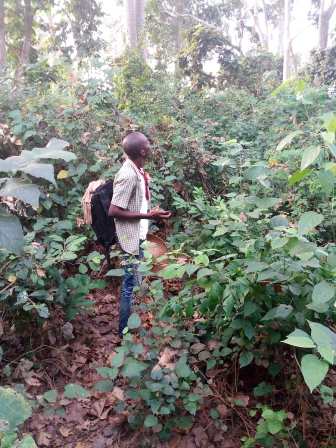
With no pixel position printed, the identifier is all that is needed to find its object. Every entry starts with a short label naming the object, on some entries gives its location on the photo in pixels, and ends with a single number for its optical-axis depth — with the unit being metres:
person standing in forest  3.28
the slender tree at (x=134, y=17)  14.72
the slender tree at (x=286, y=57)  17.16
